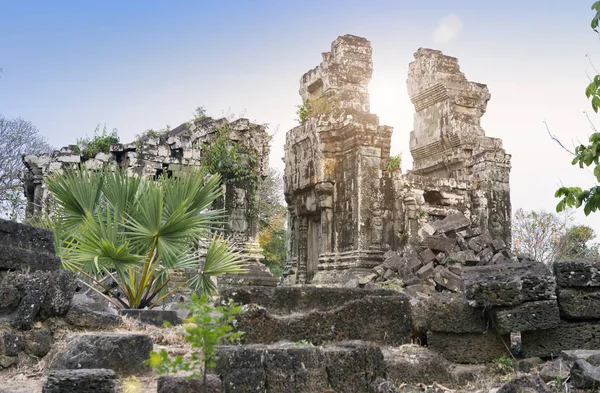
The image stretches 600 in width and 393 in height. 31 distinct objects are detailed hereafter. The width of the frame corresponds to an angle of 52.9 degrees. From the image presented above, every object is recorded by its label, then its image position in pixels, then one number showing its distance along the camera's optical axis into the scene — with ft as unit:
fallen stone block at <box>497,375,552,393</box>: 13.17
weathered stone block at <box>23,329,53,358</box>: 17.38
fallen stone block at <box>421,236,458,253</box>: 45.78
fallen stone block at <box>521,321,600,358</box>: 18.58
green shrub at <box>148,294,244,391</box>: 11.44
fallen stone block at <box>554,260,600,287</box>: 18.70
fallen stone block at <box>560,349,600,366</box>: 15.91
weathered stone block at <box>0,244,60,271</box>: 18.70
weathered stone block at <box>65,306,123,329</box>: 18.90
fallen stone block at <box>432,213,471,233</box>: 48.11
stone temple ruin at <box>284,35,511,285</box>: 50.19
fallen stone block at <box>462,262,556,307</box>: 18.34
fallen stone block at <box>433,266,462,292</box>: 41.11
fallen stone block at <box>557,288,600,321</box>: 18.49
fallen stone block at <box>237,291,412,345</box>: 17.79
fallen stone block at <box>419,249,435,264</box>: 44.93
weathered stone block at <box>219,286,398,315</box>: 19.29
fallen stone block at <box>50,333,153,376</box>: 15.93
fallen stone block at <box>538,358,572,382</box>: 16.19
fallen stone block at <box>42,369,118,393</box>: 12.47
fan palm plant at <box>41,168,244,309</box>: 26.12
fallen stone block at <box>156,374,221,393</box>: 12.57
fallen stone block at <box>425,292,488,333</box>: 19.11
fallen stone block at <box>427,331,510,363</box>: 19.04
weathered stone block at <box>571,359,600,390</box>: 14.69
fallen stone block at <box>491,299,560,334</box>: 18.25
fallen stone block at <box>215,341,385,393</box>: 13.94
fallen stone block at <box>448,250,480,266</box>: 44.57
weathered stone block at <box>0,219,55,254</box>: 19.12
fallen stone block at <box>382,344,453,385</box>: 16.75
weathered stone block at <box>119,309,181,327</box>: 24.40
